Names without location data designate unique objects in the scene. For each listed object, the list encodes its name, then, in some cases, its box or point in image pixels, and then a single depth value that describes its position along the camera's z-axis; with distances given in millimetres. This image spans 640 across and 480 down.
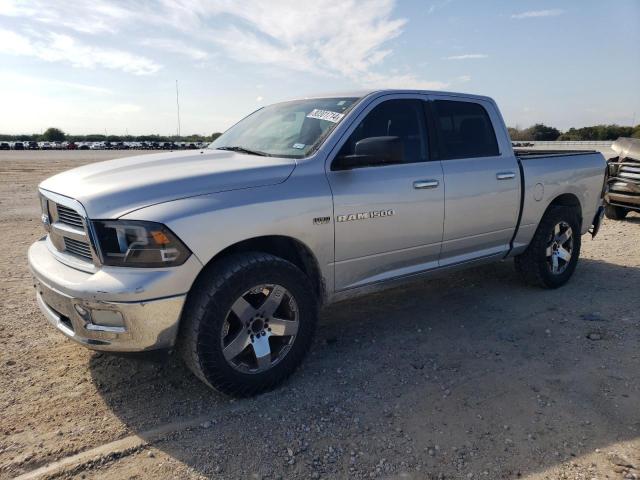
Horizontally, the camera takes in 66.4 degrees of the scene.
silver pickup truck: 2674
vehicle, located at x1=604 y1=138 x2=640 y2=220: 8938
